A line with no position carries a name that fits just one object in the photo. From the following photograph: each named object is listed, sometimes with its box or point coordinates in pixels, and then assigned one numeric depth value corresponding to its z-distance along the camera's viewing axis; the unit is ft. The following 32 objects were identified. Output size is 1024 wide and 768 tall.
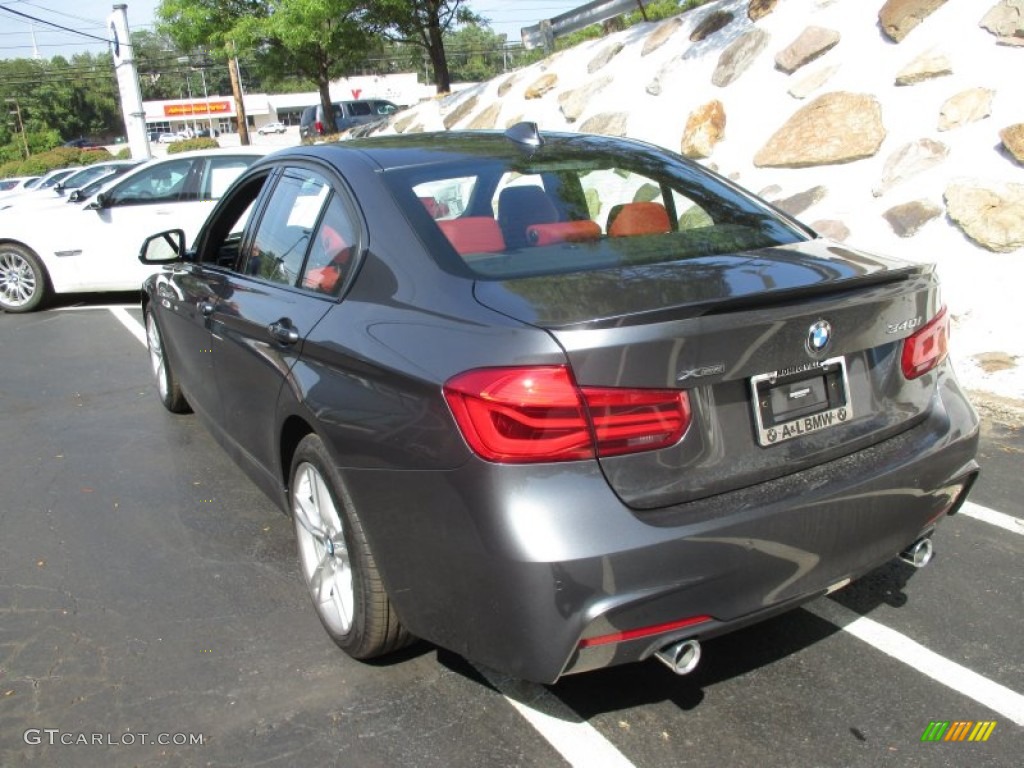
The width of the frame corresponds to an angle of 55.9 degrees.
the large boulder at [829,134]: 26.25
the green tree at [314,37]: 66.80
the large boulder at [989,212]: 21.18
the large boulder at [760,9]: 33.60
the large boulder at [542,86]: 41.96
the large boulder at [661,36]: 37.52
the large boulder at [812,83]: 28.94
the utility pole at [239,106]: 112.57
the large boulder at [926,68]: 26.00
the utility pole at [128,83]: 68.18
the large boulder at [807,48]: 29.99
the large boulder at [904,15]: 27.86
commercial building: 269.85
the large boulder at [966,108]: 24.36
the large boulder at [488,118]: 43.06
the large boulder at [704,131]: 30.71
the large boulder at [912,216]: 22.99
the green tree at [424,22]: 67.62
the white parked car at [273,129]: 258.57
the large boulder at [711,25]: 35.50
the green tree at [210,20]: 73.97
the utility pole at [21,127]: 254.02
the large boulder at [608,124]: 34.53
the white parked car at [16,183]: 77.90
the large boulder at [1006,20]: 25.14
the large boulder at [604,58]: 40.24
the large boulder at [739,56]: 32.08
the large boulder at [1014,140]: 22.54
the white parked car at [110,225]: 33.22
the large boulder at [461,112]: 47.07
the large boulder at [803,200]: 25.81
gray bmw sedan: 7.72
